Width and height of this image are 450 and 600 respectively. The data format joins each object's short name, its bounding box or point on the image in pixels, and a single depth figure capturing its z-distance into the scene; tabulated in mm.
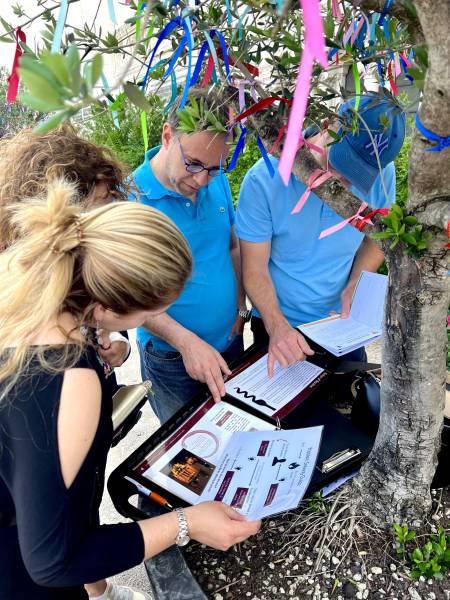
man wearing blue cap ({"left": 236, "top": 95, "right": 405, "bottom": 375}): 1548
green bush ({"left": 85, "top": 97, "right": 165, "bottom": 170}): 5230
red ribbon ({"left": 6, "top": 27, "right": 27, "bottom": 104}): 867
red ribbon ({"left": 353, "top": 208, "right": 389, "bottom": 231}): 1009
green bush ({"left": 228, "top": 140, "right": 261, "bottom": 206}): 4448
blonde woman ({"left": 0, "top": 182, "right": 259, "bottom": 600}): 835
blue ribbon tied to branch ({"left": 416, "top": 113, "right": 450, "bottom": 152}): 799
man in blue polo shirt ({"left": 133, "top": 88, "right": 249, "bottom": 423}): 1524
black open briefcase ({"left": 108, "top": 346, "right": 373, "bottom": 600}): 1065
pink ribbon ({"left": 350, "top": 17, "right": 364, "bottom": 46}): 930
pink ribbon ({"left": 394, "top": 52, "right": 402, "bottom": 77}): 1058
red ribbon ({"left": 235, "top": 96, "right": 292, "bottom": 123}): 919
